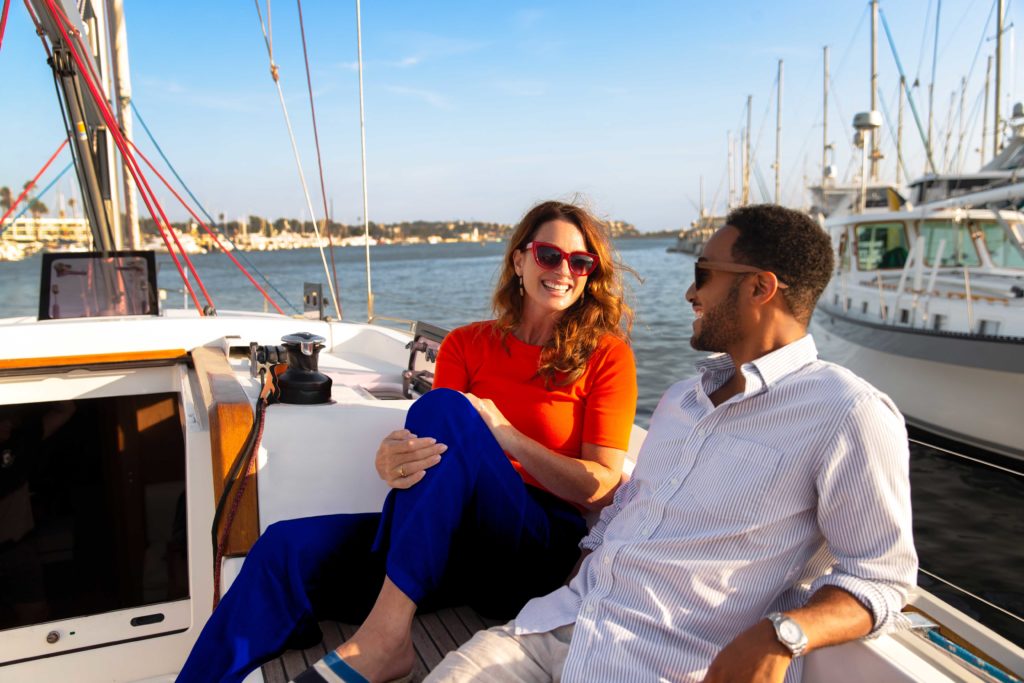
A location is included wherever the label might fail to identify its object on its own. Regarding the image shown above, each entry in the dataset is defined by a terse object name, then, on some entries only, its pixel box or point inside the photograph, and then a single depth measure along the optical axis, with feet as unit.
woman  5.26
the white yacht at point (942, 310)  26.30
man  3.67
